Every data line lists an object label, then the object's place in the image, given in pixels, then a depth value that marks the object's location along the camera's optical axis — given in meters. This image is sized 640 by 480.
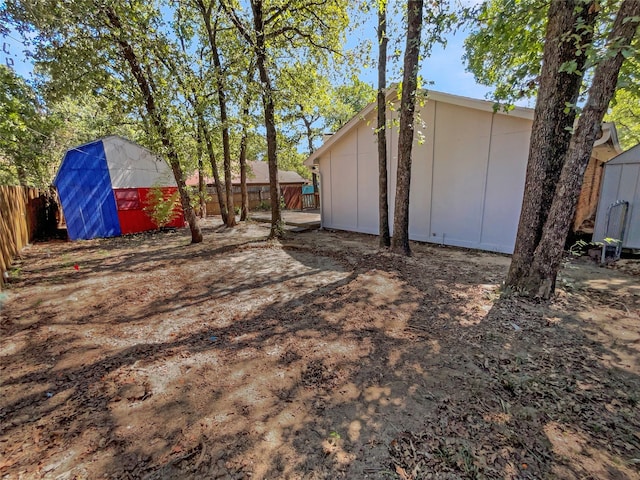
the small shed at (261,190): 20.42
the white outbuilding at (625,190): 5.73
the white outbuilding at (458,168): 6.51
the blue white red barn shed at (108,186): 9.20
